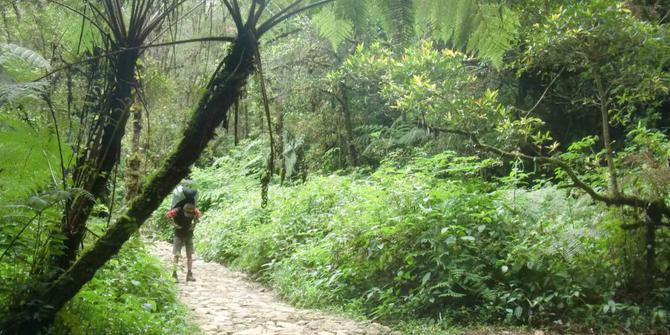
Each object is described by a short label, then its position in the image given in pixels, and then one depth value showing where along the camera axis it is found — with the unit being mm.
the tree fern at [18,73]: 2760
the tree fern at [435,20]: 2484
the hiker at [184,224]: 8164
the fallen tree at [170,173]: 2459
